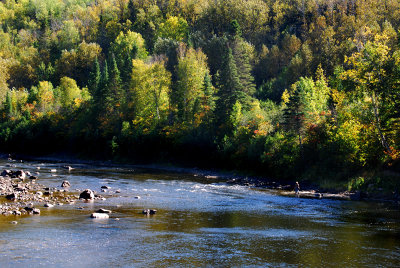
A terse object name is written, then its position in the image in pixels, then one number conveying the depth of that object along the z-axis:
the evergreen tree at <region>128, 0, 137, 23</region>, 180.25
